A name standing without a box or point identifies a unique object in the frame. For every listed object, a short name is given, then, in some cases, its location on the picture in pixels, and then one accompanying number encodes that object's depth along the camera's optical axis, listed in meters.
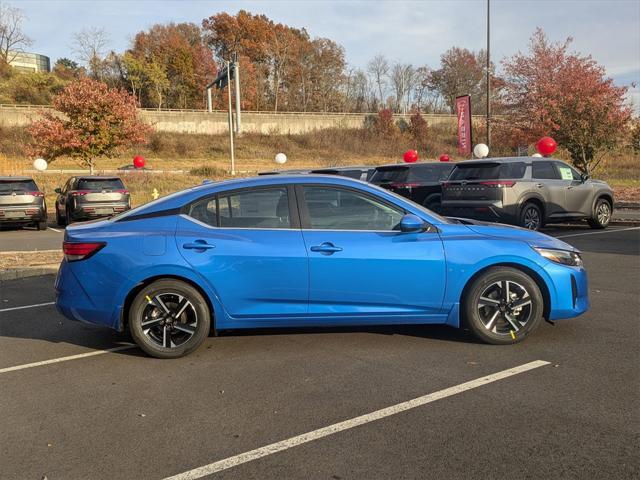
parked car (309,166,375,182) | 16.55
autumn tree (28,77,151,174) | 28.77
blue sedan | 4.82
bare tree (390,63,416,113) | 96.50
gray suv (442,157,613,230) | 12.55
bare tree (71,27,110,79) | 77.12
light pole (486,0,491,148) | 25.38
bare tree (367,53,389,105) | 96.88
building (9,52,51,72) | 96.41
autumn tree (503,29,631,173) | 21.97
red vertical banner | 26.84
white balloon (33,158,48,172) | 29.13
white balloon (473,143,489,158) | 23.78
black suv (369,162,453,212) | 15.62
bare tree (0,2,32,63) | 78.04
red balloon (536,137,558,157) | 20.72
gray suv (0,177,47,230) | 16.50
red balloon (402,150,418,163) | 23.82
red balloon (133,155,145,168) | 34.84
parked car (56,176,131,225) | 17.50
